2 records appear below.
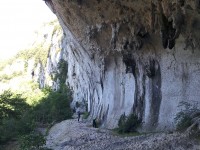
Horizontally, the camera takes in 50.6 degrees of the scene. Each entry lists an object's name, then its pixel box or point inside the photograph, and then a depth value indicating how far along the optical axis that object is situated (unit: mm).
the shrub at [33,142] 10402
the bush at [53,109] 26837
